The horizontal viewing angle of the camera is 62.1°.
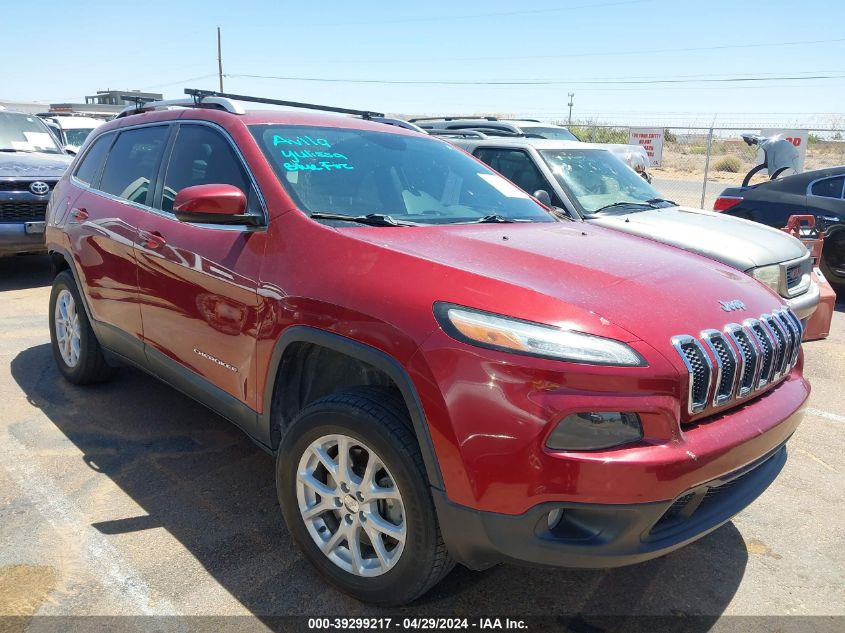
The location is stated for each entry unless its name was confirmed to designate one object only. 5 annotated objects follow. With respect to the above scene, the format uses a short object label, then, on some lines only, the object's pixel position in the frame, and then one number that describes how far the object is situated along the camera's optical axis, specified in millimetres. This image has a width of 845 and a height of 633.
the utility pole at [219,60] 50612
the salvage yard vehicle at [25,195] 7777
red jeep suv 2086
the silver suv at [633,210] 5434
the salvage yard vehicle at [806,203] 7766
